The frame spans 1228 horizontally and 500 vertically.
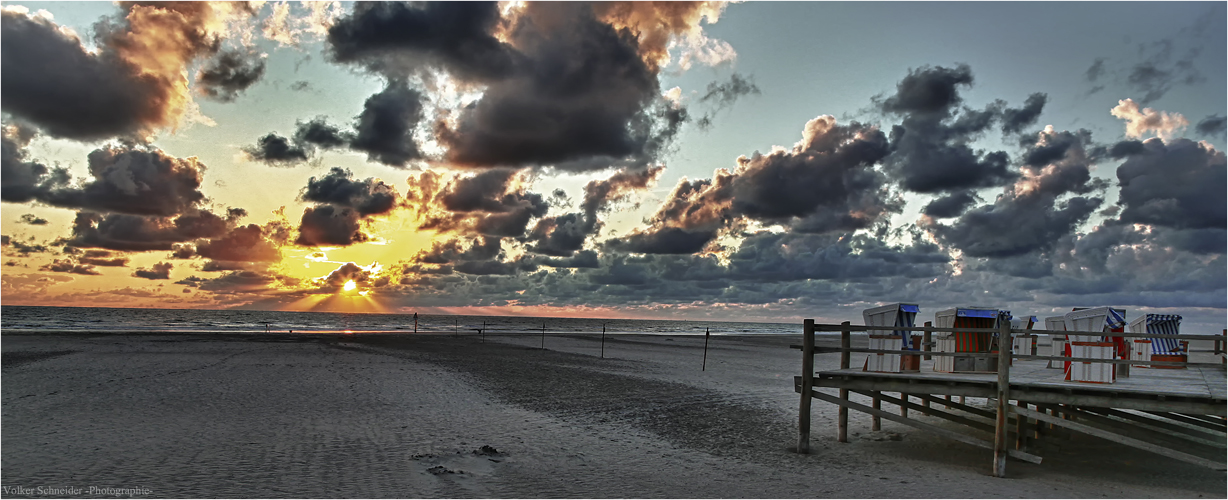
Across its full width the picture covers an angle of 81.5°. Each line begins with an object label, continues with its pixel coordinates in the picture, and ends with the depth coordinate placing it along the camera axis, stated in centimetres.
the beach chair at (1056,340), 1309
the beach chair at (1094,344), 1048
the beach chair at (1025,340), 1505
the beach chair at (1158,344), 1329
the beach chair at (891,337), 1191
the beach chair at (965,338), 1240
